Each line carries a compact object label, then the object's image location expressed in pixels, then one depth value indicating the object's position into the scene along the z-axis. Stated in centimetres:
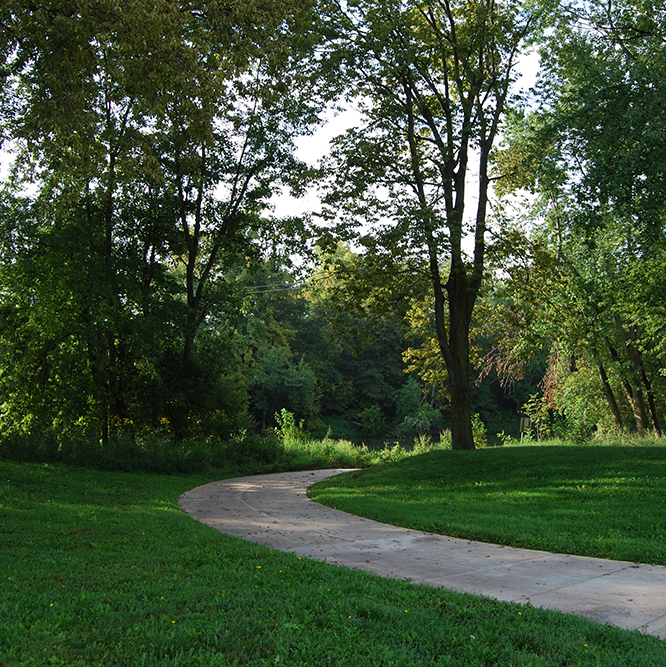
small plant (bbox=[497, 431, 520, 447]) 2836
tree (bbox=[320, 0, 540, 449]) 1727
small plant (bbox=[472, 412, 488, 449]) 2637
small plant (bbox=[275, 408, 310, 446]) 2634
